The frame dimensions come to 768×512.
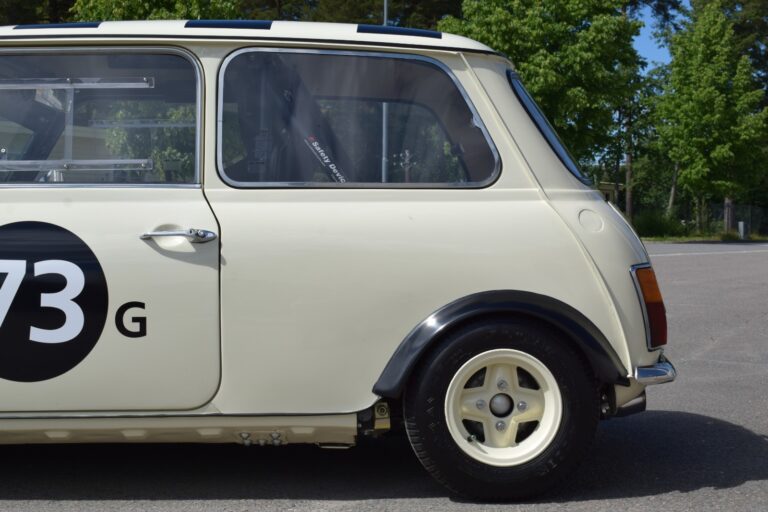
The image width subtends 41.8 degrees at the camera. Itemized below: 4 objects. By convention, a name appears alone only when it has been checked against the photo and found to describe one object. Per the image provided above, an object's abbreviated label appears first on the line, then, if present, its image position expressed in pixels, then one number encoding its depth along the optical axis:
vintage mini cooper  3.86
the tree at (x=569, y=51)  34.50
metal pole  4.12
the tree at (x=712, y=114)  42.88
